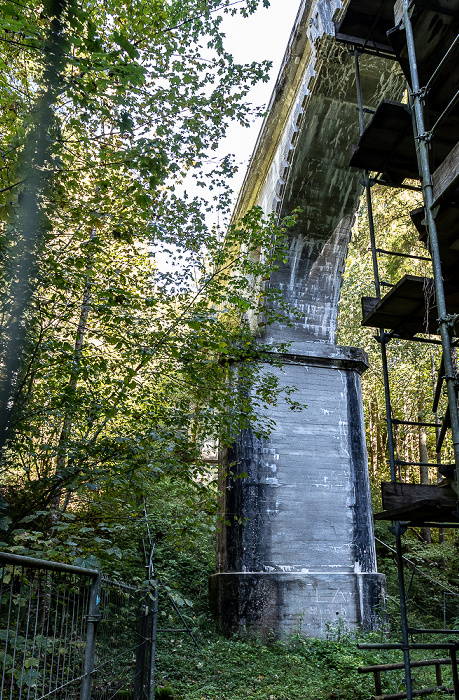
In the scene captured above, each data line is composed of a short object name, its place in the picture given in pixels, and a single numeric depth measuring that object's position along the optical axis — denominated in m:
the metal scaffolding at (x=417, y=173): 3.52
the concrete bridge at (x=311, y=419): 8.00
